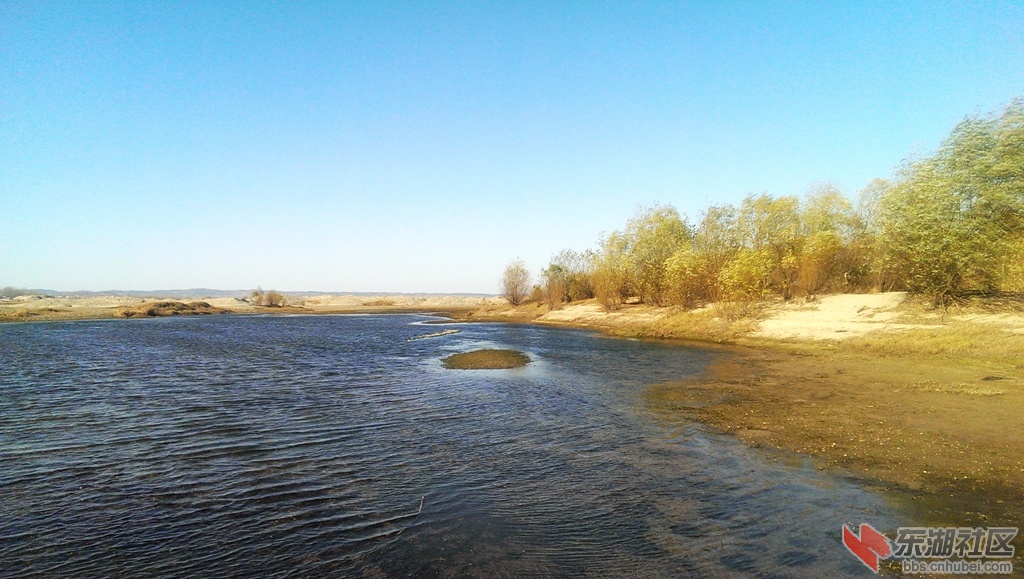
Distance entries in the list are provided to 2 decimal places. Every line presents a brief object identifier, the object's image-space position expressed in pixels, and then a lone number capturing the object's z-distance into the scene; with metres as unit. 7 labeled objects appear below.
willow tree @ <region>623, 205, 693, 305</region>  60.44
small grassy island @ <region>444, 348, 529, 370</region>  28.22
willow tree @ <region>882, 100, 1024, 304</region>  26.80
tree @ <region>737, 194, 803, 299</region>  48.19
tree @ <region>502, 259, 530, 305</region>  95.94
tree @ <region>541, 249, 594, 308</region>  84.25
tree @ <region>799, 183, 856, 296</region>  45.16
